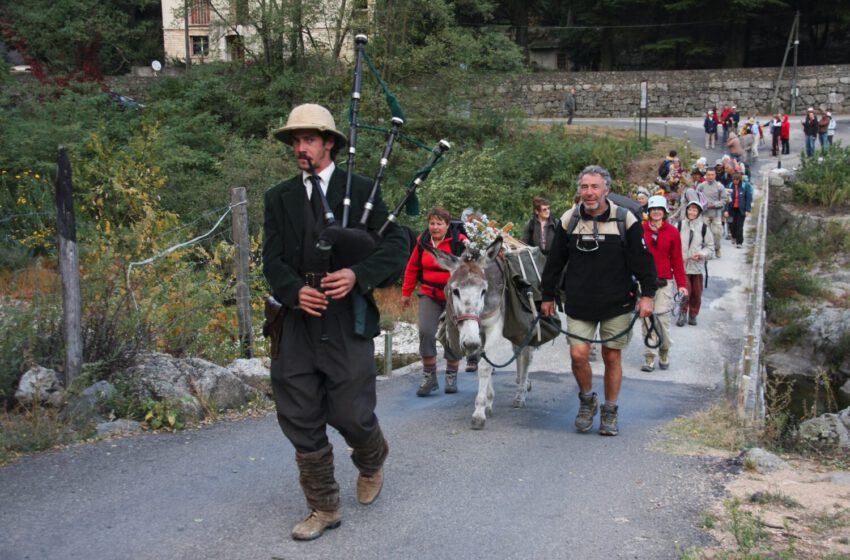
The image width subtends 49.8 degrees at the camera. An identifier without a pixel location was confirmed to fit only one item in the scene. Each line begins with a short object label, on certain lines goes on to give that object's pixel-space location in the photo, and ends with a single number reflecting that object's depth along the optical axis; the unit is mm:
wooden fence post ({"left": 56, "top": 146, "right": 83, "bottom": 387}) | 7852
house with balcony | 31812
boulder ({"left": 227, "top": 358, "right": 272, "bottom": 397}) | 9539
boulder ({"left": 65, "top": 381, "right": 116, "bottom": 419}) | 7812
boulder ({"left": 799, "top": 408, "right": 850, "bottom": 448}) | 9727
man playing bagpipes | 5672
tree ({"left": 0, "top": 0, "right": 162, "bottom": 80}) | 40812
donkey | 8336
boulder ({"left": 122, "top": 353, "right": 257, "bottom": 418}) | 8469
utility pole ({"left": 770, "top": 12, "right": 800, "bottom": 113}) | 49281
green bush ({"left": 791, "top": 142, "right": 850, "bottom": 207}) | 27812
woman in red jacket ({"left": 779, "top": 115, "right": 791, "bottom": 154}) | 38031
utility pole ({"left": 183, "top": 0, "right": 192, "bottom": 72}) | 33784
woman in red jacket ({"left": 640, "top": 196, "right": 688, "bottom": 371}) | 12269
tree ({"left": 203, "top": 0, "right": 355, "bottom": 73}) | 31469
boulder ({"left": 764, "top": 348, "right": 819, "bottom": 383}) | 17719
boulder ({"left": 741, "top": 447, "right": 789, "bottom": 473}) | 7641
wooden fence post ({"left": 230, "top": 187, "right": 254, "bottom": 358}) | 10734
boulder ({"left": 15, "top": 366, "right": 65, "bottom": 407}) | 7727
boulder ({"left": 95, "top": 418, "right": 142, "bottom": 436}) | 7822
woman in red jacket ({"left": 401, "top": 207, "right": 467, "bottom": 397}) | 9984
